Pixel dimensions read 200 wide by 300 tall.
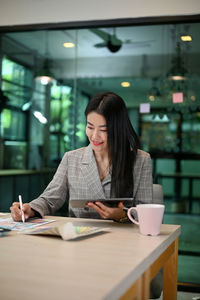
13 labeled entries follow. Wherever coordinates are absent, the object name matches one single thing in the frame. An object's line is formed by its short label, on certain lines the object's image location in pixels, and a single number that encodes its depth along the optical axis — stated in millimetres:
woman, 1684
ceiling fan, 3217
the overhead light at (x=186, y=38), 3032
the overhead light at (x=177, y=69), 3078
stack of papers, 1099
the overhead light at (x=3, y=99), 3500
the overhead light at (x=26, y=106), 3416
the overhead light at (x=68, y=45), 3316
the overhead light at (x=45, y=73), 3357
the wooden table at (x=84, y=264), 679
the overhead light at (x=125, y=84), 3189
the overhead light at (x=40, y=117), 3350
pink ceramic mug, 1190
